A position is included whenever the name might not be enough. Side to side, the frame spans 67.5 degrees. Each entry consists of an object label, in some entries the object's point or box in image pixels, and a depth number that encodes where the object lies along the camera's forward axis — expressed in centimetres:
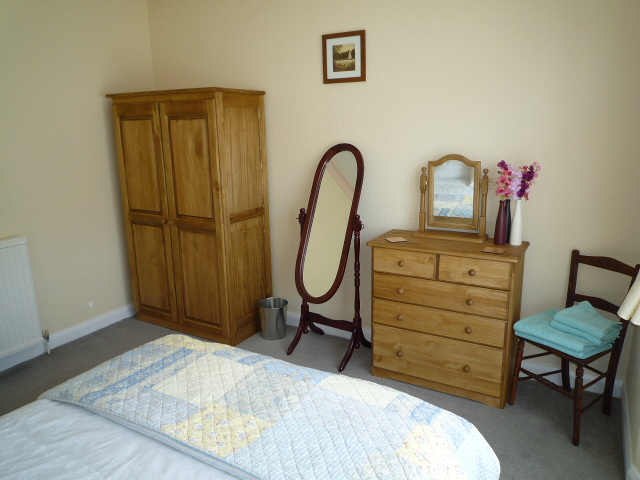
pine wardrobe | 322
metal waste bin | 351
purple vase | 267
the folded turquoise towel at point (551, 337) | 229
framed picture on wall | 311
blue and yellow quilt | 128
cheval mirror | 317
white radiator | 304
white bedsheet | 127
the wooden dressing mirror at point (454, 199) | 281
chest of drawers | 253
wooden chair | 231
